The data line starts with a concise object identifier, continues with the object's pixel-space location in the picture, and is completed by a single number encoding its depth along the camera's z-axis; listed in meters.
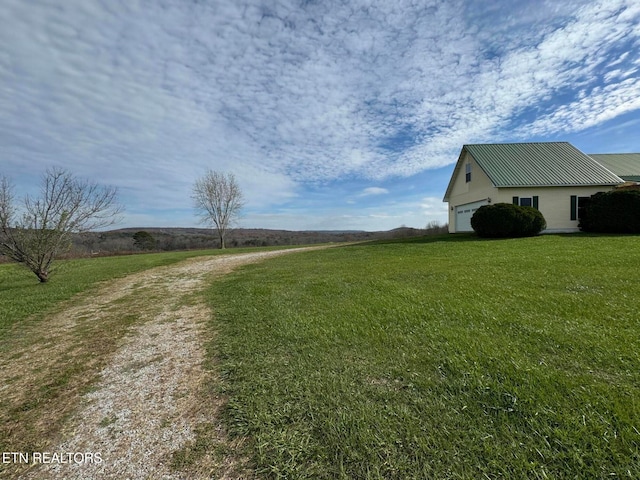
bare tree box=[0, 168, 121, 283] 8.33
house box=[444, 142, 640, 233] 16.09
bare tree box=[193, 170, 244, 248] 31.30
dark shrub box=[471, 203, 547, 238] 14.15
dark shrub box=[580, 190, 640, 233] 13.23
